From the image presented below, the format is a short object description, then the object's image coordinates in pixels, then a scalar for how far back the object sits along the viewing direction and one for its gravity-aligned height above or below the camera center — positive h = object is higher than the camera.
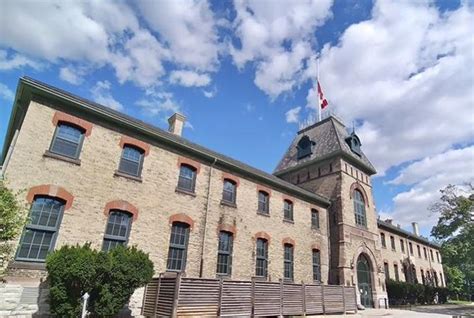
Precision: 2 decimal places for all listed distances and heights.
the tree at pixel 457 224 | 27.06 +6.37
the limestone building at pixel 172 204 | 10.54 +3.38
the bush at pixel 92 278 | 8.66 -0.11
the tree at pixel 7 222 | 8.29 +1.21
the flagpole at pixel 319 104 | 28.78 +16.21
